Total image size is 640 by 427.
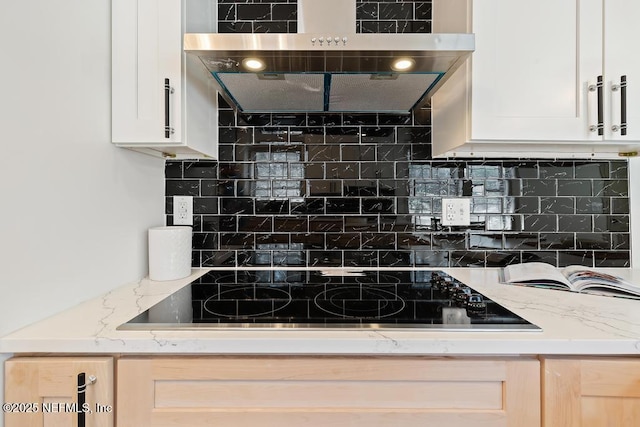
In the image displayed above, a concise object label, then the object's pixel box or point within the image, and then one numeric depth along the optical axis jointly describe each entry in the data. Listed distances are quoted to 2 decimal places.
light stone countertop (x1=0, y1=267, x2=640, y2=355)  0.78
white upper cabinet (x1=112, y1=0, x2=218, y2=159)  1.13
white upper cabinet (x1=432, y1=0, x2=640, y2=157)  1.16
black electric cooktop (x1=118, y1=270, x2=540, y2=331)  0.86
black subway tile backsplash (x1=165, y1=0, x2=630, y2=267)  1.52
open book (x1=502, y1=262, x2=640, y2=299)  1.14
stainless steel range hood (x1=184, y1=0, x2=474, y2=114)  0.97
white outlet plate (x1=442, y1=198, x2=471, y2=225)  1.53
